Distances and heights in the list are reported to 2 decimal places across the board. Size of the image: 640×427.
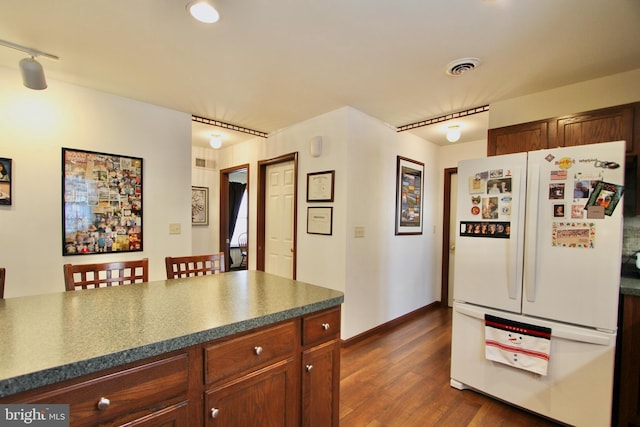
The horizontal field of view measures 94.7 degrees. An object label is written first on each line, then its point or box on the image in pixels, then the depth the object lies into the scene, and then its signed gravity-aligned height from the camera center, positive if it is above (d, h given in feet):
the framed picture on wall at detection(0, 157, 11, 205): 7.28 +0.53
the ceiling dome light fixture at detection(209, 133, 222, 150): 12.68 +2.79
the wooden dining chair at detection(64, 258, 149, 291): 5.24 -1.33
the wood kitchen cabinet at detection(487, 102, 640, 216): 6.50 +1.85
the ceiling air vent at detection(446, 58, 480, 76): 6.60 +3.28
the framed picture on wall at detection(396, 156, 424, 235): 11.85 +0.48
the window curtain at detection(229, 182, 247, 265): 19.48 +0.28
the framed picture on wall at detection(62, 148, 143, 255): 8.20 +0.02
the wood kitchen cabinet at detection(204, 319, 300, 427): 3.51 -2.24
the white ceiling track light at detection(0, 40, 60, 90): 5.98 +2.73
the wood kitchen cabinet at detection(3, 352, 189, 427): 2.62 -1.87
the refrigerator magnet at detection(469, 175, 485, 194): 7.16 +0.57
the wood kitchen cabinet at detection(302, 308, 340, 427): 4.46 -2.57
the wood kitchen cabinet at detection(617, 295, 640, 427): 5.75 -3.03
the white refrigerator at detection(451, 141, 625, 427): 5.70 -1.49
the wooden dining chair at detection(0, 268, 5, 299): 4.50 -1.24
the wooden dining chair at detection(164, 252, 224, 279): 6.47 -1.41
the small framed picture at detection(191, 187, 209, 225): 15.51 -0.03
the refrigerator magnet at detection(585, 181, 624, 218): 5.61 +0.26
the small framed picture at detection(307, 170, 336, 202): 10.05 +0.70
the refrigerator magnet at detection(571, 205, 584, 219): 5.90 -0.04
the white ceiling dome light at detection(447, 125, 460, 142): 10.80 +2.75
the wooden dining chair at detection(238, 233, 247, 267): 20.39 -2.92
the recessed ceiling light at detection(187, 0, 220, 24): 4.88 +3.32
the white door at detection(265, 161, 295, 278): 11.96 -0.55
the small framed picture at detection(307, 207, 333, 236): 10.07 -0.50
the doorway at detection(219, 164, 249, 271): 19.45 -1.17
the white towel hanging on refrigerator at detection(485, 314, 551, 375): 6.19 -2.97
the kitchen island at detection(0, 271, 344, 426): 2.69 -1.60
